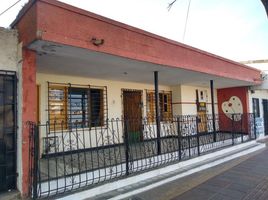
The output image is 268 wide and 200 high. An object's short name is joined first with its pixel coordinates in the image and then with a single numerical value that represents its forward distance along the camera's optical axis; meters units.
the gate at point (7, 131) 3.64
